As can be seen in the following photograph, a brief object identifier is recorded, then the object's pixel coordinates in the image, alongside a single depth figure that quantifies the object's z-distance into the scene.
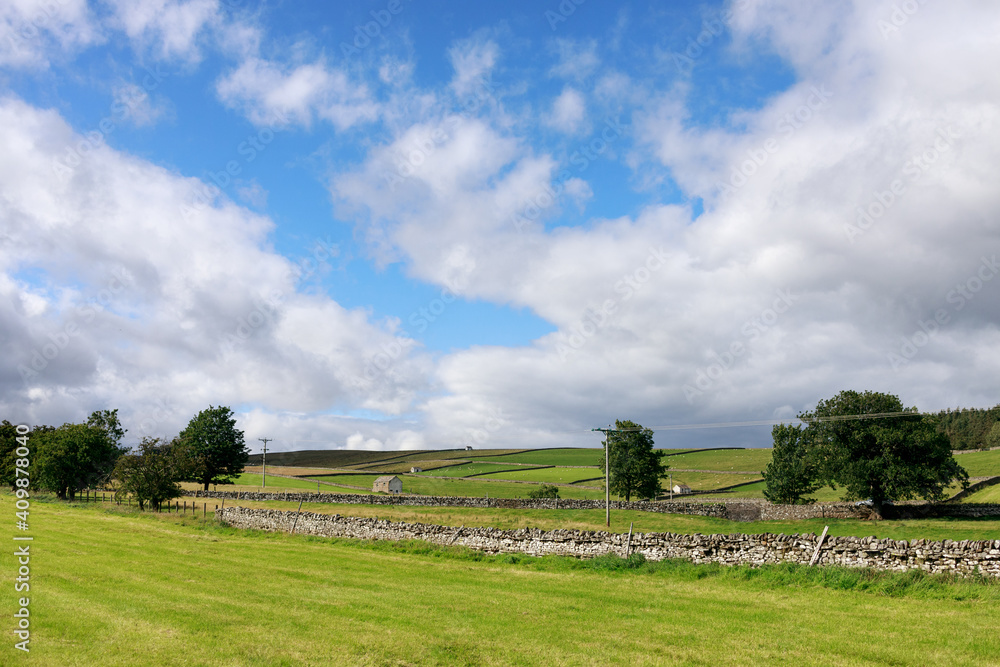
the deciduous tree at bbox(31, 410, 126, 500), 67.69
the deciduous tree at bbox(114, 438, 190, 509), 53.16
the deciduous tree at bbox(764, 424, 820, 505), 69.75
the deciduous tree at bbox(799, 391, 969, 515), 51.22
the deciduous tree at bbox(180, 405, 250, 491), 81.88
